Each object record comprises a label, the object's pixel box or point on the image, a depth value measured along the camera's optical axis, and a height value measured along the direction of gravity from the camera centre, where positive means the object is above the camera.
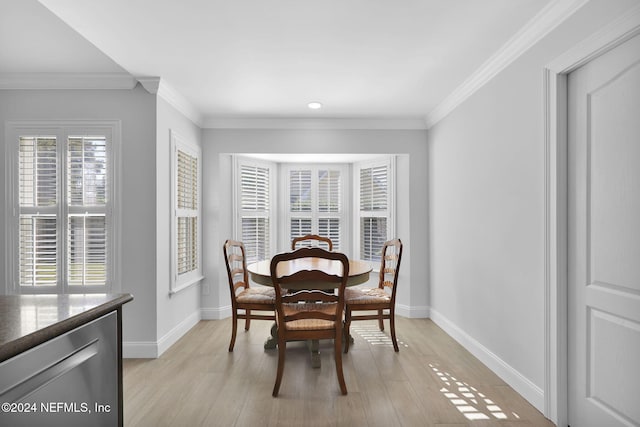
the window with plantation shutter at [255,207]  4.71 +0.14
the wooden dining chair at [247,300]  3.17 -0.73
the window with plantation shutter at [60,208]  3.16 +0.09
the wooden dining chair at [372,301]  3.20 -0.75
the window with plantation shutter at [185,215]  3.56 +0.03
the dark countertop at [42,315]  0.97 -0.32
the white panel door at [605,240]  1.69 -0.12
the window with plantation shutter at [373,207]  4.75 +0.14
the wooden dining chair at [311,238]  4.36 -0.26
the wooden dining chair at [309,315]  2.42 -0.67
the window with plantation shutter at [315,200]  5.22 +0.25
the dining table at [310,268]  2.55 -0.47
